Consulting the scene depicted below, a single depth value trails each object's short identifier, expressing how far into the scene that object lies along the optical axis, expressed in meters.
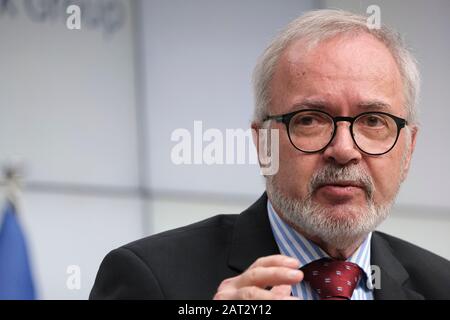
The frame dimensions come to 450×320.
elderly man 2.49
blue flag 2.76
